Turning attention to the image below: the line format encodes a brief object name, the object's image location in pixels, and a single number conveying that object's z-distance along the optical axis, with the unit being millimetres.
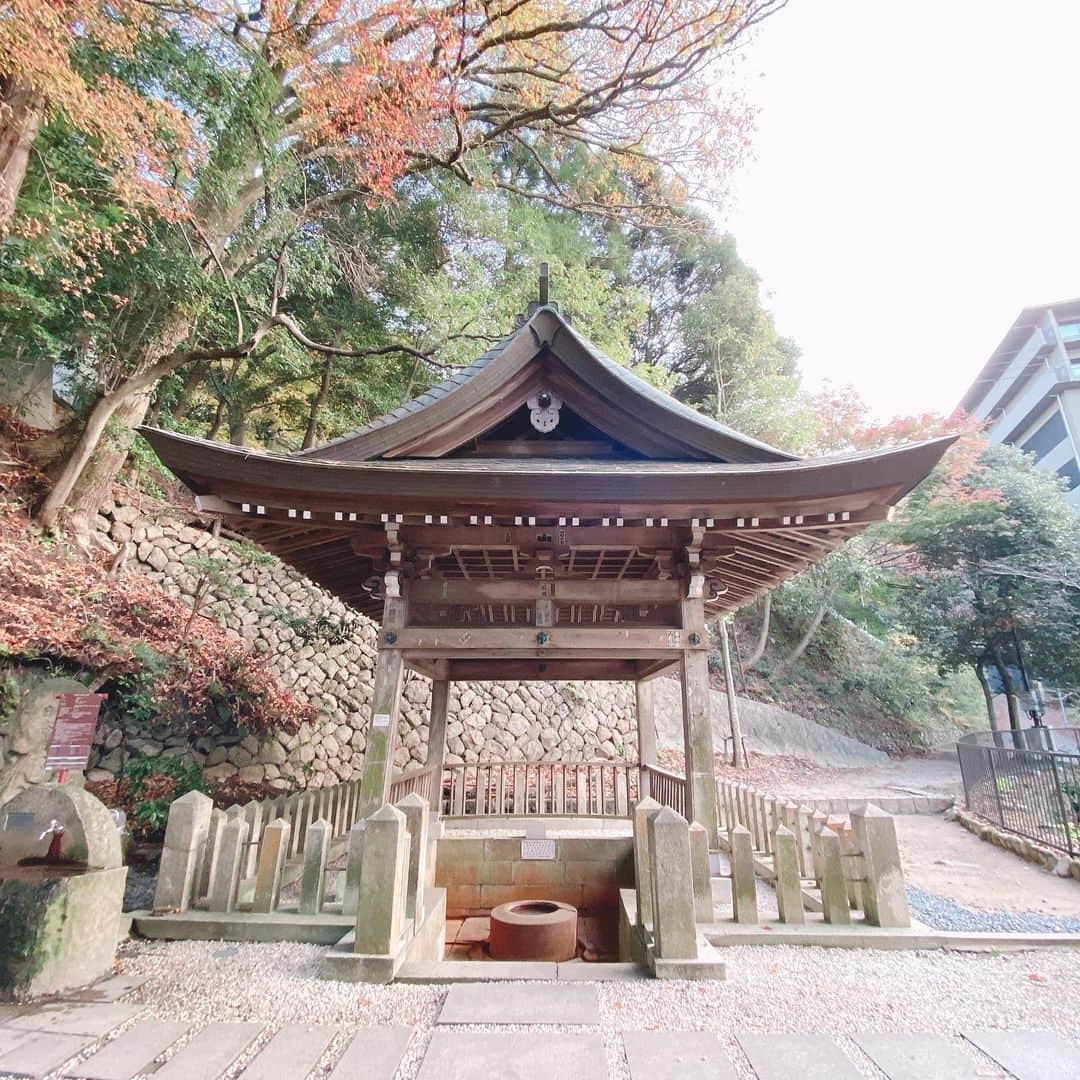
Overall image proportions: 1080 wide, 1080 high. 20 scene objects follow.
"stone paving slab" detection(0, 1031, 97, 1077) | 2178
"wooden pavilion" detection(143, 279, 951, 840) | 4254
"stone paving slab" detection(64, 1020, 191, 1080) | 2195
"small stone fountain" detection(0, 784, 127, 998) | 2779
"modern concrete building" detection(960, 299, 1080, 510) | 20984
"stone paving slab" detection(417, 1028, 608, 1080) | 2201
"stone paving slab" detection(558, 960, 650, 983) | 2996
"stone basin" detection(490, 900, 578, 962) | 4797
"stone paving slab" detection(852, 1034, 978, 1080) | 2193
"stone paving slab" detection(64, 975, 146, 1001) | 2781
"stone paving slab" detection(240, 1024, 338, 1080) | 2207
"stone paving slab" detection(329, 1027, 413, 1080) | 2205
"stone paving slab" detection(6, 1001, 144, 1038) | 2496
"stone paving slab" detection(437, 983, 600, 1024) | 2600
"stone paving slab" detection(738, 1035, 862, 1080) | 2186
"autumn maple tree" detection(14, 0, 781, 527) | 8203
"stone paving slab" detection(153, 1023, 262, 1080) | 2205
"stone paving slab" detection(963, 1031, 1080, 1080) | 2215
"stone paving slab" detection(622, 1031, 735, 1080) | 2186
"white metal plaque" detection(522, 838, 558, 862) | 5641
